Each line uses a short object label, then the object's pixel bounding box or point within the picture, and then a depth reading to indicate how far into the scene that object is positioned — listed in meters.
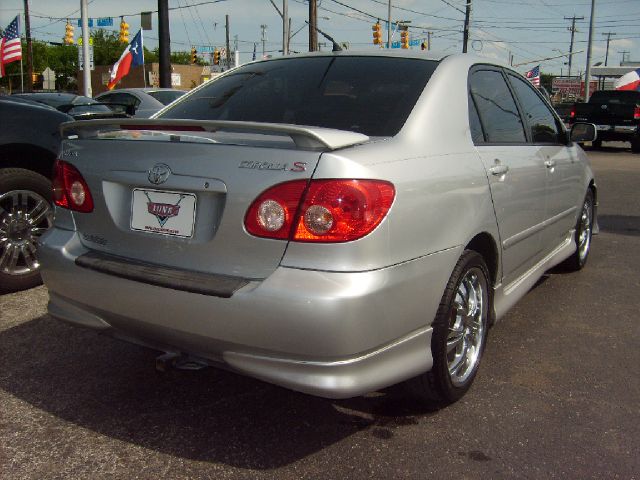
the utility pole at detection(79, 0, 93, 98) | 19.38
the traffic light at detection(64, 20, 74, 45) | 35.28
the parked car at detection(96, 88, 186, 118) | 10.77
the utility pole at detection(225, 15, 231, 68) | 73.26
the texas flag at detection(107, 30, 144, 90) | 18.62
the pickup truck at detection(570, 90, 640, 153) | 19.78
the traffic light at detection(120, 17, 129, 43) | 32.62
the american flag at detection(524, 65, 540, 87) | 39.09
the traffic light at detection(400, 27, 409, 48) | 43.52
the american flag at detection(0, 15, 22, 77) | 23.09
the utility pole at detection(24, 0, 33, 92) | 38.32
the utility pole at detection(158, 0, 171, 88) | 17.33
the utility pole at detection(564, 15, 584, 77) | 81.18
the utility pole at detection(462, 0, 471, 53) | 42.91
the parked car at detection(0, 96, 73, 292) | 4.52
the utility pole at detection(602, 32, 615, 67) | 104.36
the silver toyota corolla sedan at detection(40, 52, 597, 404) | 2.27
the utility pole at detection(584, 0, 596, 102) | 33.78
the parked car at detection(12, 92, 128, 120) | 7.74
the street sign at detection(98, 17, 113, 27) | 31.47
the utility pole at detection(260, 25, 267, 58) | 88.69
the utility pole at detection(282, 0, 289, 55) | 27.30
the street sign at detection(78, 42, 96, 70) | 19.86
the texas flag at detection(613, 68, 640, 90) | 27.05
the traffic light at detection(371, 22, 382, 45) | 38.38
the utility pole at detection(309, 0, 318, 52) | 26.83
